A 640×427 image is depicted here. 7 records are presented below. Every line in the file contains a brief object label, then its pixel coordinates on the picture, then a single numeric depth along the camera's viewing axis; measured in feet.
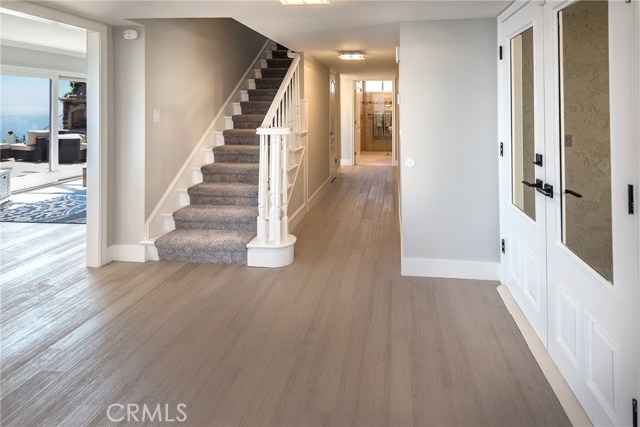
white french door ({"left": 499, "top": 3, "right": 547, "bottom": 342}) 8.93
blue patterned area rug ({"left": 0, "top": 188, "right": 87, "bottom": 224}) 20.72
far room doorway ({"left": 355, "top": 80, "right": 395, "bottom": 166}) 55.49
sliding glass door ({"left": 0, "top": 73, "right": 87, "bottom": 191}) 30.09
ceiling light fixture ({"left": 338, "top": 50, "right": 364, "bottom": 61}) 20.40
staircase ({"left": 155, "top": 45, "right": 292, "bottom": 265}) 14.98
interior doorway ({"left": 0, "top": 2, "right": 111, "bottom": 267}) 13.74
